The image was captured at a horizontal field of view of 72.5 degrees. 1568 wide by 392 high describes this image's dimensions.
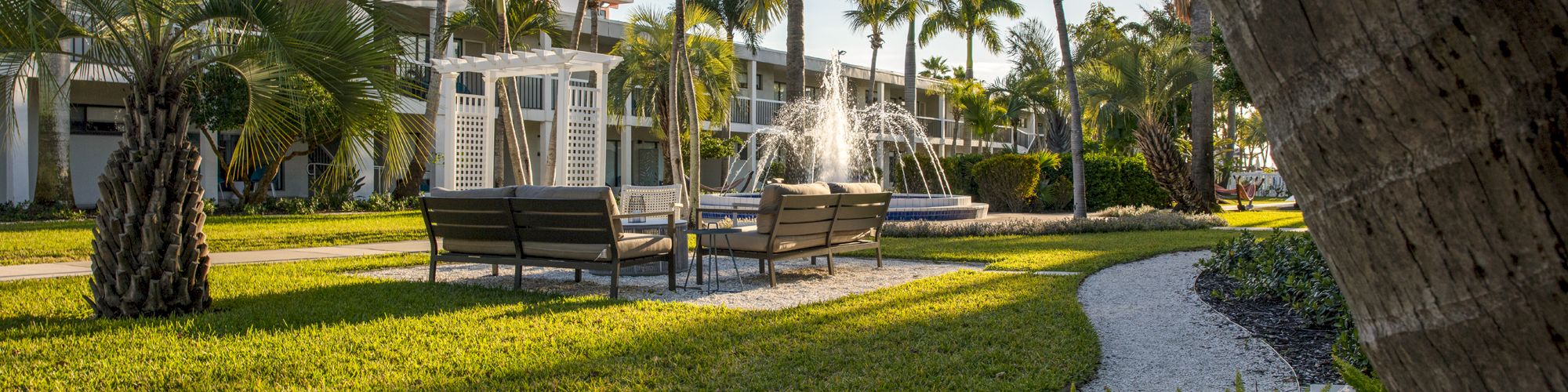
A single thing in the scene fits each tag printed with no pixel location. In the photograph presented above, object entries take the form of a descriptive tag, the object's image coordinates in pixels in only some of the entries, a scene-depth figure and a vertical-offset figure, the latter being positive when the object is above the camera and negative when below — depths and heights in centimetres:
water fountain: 1661 +66
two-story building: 1827 +133
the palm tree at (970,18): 3306 +539
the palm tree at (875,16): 3133 +519
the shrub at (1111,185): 2203 +9
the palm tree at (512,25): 1630 +261
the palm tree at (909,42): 3209 +457
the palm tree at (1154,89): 1814 +175
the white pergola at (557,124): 1355 +86
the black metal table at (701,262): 754 -53
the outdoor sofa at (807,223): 764 -27
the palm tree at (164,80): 576 +57
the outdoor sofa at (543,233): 684 -32
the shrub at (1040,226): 1362 -49
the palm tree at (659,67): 2398 +274
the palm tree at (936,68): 4359 +491
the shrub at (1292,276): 494 -52
